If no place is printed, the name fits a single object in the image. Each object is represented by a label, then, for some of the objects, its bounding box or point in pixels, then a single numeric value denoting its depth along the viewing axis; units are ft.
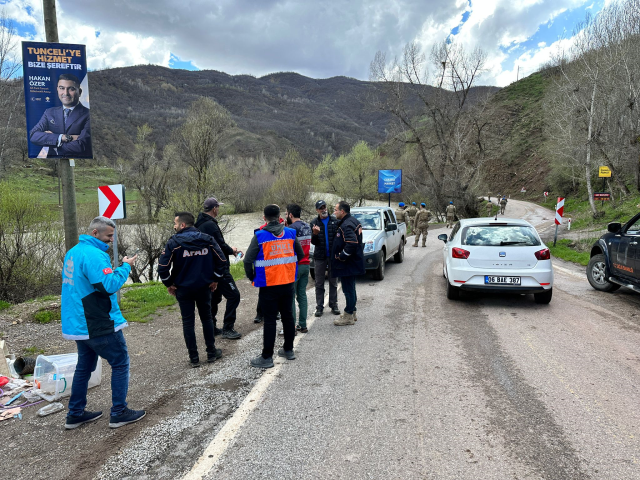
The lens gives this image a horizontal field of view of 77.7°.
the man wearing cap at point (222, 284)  18.92
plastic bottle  12.47
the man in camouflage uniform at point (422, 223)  59.52
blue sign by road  118.81
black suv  24.63
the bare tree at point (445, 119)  126.41
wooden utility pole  23.48
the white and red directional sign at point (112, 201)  22.76
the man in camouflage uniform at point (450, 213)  90.16
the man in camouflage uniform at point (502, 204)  137.19
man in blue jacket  11.14
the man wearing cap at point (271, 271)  15.46
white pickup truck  32.81
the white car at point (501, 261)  23.81
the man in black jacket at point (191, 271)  15.48
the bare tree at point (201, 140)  83.71
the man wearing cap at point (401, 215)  54.45
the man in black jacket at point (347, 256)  21.08
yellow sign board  80.38
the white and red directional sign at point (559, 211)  56.81
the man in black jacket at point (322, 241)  22.47
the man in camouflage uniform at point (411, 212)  82.14
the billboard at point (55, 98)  22.75
